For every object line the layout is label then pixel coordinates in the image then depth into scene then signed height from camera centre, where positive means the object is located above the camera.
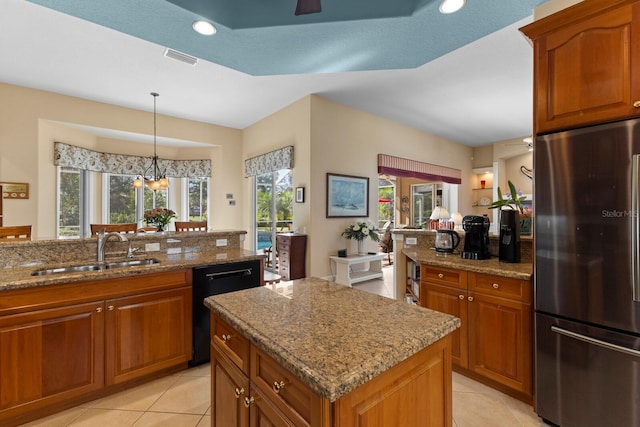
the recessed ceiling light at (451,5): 1.89 +1.41
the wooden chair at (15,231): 2.35 -0.14
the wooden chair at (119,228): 3.08 -0.14
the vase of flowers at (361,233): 5.05 -0.32
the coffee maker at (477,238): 2.38 -0.19
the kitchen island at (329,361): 0.76 -0.43
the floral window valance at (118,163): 4.76 +1.03
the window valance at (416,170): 5.81 +1.03
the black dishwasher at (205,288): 2.35 -0.63
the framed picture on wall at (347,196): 4.96 +0.35
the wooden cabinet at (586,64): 1.44 +0.83
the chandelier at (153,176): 4.71 +0.84
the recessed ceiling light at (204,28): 2.08 +1.39
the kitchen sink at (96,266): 2.05 -0.40
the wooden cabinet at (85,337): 1.71 -0.82
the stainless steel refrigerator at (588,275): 1.42 -0.33
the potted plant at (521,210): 2.24 +0.04
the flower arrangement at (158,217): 3.57 -0.02
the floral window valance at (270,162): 4.99 +1.02
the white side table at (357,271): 4.68 -0.94
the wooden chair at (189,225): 3.74 -0.13
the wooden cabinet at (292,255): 4.59 -0.65
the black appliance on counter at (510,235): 2.17 -0.15
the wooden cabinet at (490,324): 1.91 -0.77
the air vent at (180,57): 3.32 +1.89
